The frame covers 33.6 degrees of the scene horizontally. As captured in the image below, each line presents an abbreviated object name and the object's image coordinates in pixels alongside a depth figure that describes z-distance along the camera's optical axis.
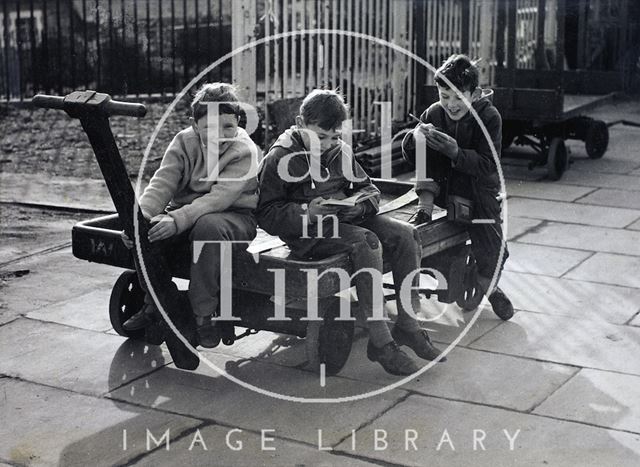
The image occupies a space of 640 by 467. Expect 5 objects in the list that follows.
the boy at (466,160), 5.86
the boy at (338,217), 5.19
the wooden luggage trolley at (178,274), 4.73
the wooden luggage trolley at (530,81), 10.77
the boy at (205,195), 5.01
